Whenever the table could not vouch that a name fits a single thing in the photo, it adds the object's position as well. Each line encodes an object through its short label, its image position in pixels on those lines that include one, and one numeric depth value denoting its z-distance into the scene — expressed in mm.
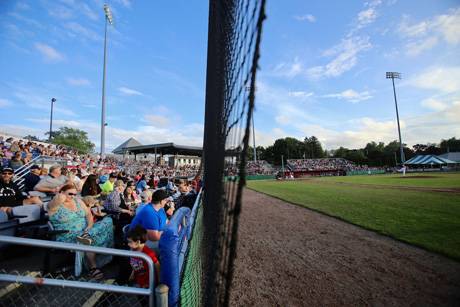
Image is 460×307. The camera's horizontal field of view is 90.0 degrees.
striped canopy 50050
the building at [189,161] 50194
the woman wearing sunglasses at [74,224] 3246
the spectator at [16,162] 7430
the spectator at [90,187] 4973
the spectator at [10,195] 4254
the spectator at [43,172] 7465
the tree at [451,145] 82375
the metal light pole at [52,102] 33247
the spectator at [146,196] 5612
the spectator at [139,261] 2469
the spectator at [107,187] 7061
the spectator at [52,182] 5406
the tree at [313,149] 96438
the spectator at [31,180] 5816
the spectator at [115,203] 4977
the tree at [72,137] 61750
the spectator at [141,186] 8094
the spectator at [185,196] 7507
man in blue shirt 3197
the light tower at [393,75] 50812
